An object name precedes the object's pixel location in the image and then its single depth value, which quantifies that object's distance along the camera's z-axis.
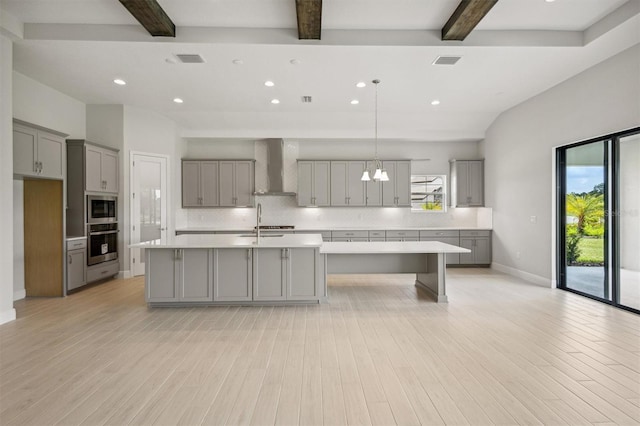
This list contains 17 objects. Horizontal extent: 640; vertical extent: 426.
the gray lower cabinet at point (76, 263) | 5.07
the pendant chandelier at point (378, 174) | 4.51
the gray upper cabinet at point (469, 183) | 7.71
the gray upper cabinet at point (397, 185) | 7.71
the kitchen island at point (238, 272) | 4.35
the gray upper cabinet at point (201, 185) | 7.56
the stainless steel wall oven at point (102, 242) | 5.51
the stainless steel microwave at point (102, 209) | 5.50
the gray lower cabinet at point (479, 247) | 7.40
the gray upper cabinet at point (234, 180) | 7.61
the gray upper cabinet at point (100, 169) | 5.45
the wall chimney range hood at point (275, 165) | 7.66
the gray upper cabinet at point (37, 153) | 4.27
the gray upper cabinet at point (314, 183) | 7.66
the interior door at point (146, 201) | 6.39
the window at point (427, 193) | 8.15
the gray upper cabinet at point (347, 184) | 7.68
